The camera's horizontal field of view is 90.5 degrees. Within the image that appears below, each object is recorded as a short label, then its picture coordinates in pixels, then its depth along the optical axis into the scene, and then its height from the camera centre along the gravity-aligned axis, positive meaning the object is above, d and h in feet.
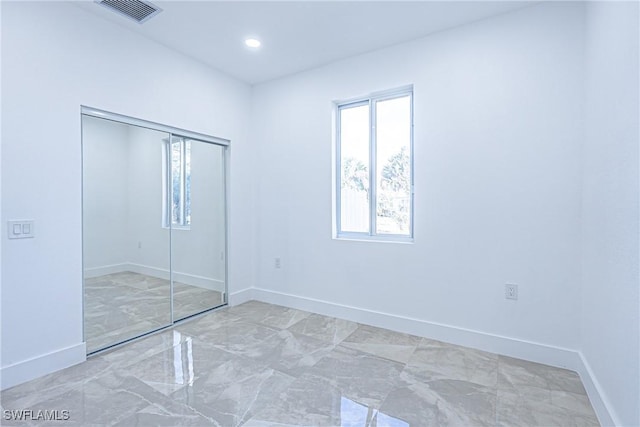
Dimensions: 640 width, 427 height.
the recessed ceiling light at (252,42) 9.96 +5.34
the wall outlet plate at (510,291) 8.49 -2.16
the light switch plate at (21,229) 7.10 -0.44
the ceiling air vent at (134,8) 7.97 +5.25
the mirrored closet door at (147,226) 8.84 -0.53
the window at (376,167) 10.54 +1.52
